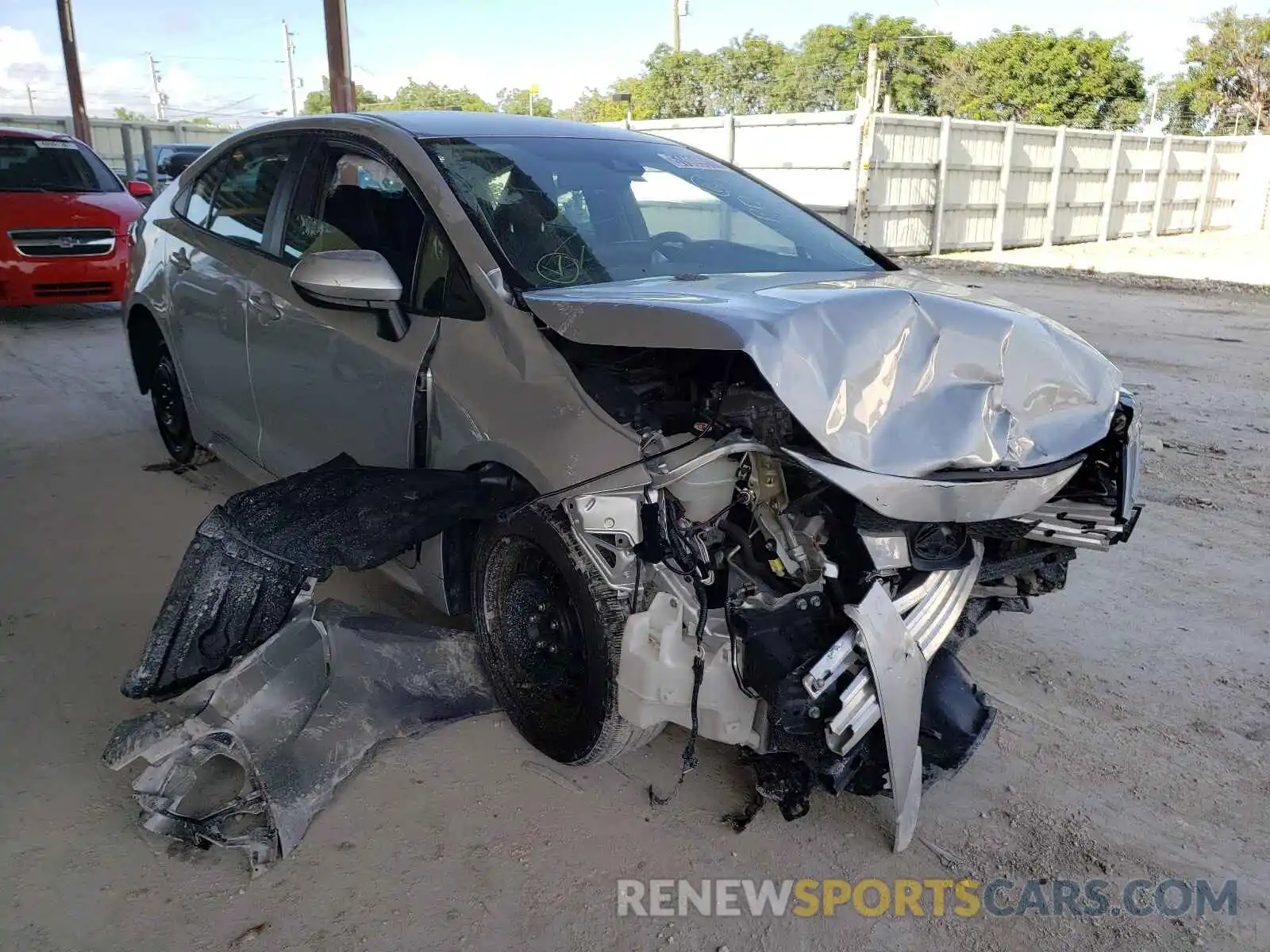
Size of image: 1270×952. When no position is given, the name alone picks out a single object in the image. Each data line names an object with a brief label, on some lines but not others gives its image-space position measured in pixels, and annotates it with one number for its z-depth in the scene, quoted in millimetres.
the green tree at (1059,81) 35031
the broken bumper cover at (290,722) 2549
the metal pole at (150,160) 19234
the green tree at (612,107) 40606
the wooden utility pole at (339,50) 11805
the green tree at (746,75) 44781
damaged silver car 2279
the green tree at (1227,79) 35750
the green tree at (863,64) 41469
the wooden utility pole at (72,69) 22719
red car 9109
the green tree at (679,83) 42438
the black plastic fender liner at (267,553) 2672
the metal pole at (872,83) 19203
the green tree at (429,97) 53250
